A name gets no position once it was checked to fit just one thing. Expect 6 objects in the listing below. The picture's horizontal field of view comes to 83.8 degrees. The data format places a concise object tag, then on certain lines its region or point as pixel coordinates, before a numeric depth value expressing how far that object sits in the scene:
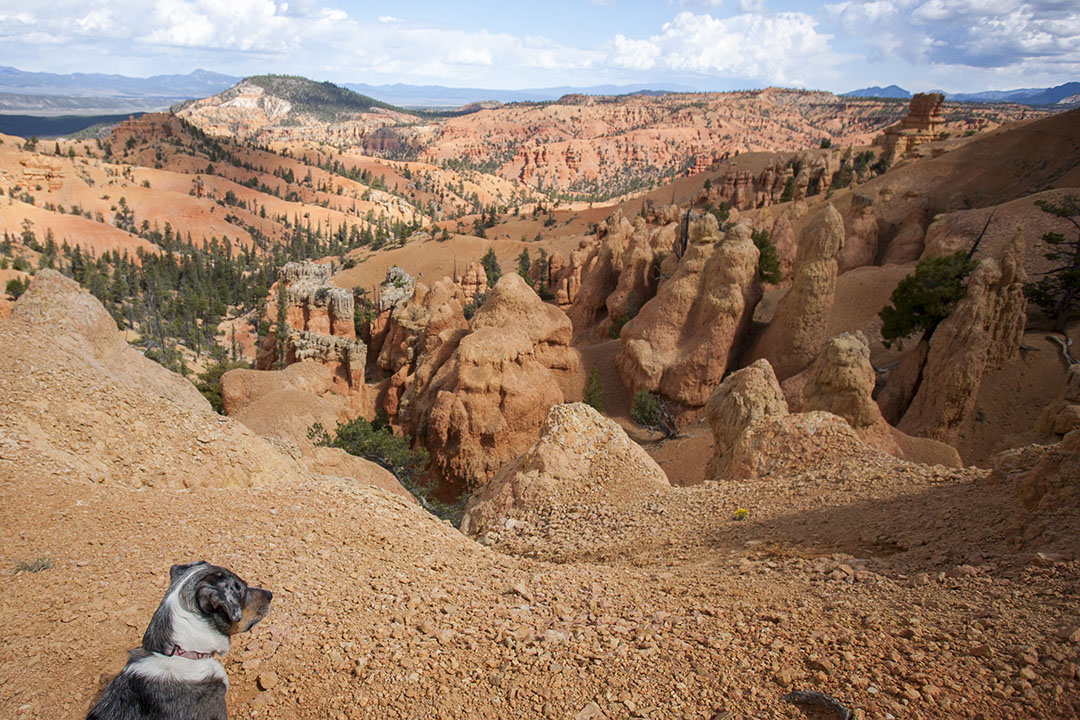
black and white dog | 3.00
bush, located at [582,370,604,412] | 22.64
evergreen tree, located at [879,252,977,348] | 19.03
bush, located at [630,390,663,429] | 22.06
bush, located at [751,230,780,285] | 29.89
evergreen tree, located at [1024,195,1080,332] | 20.22
